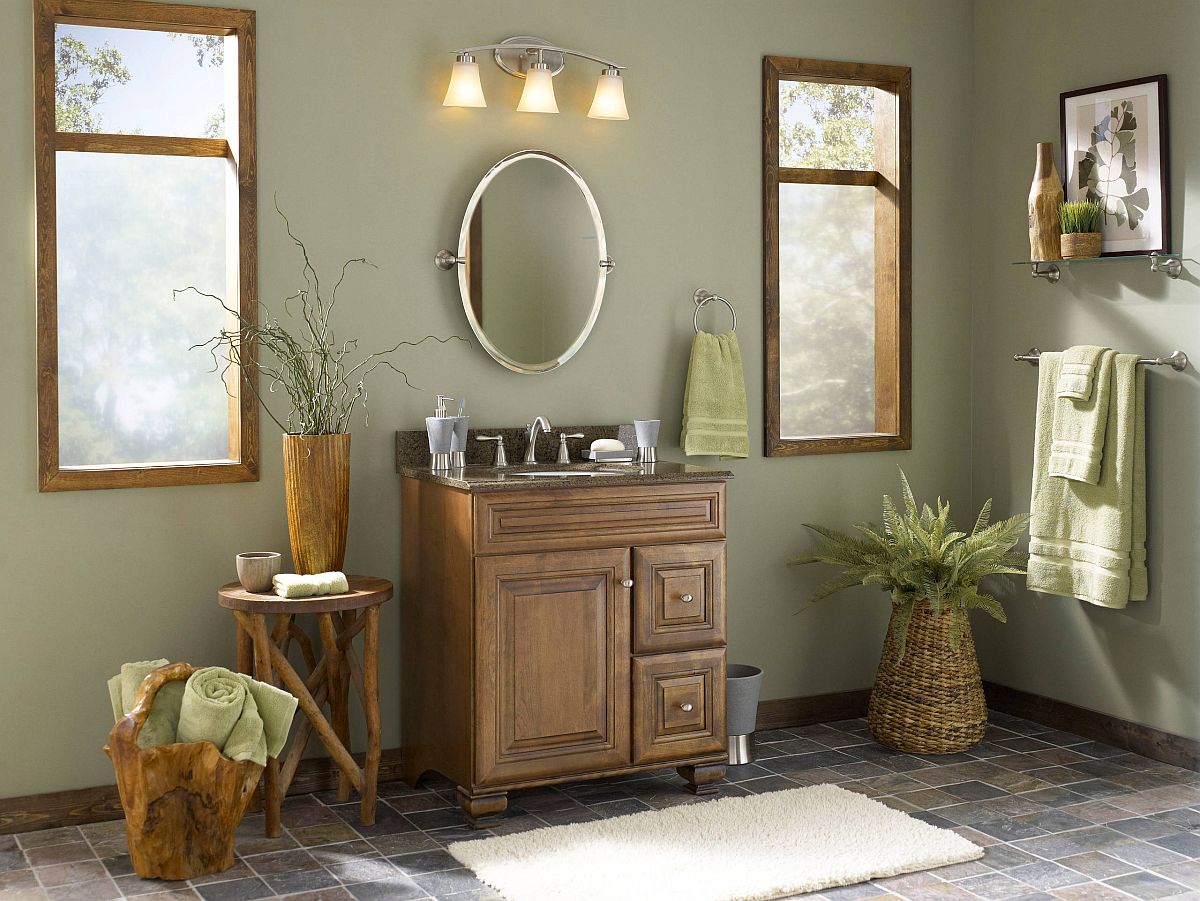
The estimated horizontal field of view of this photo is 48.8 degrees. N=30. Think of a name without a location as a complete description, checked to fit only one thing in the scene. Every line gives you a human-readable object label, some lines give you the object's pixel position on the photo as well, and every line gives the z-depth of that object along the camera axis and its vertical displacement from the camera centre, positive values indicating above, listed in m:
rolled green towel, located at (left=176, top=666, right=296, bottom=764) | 2.90 -0.65
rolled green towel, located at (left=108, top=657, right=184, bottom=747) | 2.91 -0.63
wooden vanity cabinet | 3.20 -0.54
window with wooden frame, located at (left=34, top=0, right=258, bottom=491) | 3.26 +0.47
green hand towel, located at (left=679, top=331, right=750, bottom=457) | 3.89 +0.05
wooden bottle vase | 3.85 +0.61
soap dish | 3.72 -0.11
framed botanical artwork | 3.67 +0.73
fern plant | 3.81 -0.43
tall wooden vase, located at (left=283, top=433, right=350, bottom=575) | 3.24 -0.18
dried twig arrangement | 3.35 +0.17
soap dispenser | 3.43 -0.05
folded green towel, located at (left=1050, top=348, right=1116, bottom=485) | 3.75 -0.05
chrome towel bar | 3.64 +0.14
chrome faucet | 3.68 -0.07
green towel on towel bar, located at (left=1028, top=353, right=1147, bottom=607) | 3.70 -0.29
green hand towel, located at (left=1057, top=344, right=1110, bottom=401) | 3.78 +0.12
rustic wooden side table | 3.15 -0.60
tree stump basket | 2.86 -0.82
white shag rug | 2.85 -1.00
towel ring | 3.96 +0.36
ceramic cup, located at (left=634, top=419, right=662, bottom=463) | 3.71 -0.05
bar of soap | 3.72 -0.07
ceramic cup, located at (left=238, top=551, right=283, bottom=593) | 3.19 -0.36
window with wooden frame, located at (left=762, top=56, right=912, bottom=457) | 4.12 +0.48
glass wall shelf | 3.66 +0.43
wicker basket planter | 3.82 -0.81
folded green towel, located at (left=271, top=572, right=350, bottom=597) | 3.13 -0.39
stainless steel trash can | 3.75 -0.84
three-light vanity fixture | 3.54 +0.94
